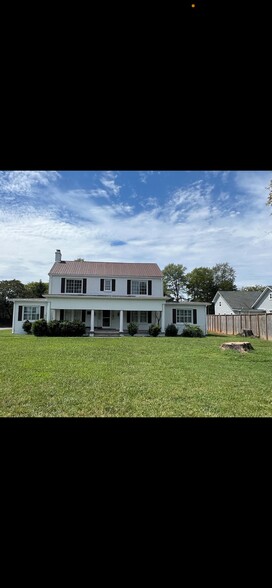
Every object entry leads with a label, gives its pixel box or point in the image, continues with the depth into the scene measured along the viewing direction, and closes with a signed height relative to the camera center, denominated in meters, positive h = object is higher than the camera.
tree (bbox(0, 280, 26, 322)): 33.69 +3.55
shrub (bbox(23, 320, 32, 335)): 19.30 -0.18
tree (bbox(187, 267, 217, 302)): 48.03 +5.96
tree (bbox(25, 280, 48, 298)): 38.62 +4.37
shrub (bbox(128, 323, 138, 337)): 19.03 -0.27
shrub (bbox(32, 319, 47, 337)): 17.27 -0.27
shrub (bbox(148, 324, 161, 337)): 19.05 -0.38
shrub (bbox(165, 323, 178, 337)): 19.89 -0.45
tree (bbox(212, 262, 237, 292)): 49.69 +7.82
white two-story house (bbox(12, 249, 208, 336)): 19.69 +1.41
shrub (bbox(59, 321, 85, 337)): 17.87 -0.33
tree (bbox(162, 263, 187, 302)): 49.28 +7.03
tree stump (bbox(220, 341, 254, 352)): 11.73 -0.83
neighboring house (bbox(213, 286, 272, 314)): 26.61 +2.18
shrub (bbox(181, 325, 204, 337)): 19.83 -0.51
